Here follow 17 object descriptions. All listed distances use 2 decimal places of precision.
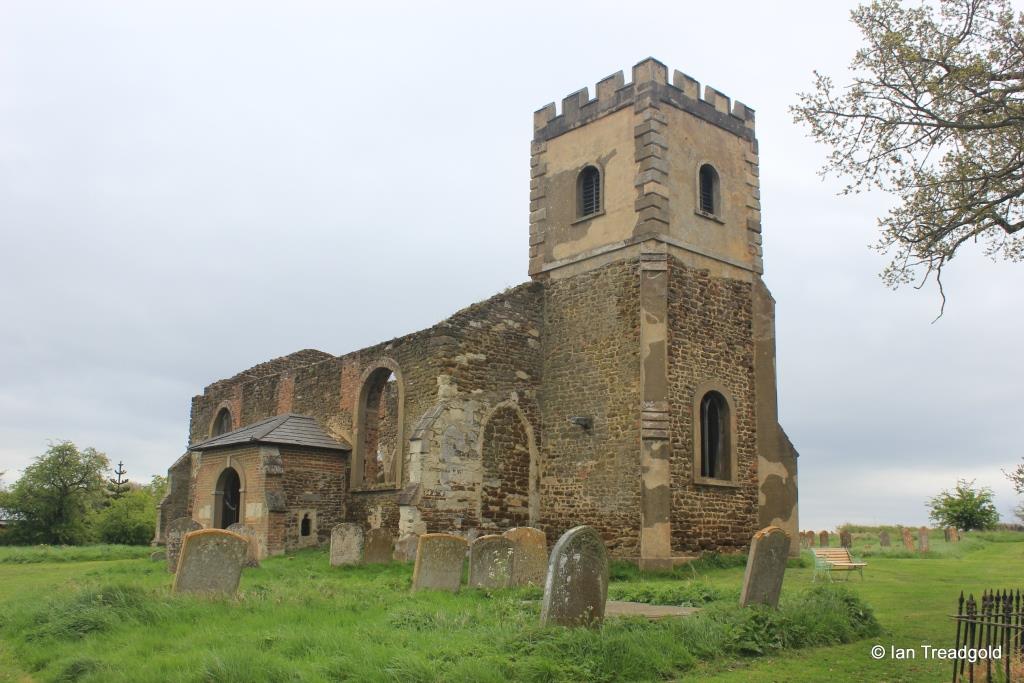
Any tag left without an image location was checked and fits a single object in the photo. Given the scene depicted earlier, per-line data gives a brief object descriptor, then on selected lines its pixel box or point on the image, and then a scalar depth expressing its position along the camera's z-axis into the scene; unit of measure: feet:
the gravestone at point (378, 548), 59.88
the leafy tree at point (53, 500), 126.52
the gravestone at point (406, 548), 60.95
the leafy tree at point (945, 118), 38.96
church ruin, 64.08
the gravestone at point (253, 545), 59.21
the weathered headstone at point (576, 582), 30.58
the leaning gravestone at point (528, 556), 45.93
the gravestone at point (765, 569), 36.32
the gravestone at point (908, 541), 84.76
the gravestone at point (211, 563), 35.88
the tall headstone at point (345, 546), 59.57
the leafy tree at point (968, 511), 129.29
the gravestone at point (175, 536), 59.16
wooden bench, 53.42
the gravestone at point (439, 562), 41.96
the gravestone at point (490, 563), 44.04
